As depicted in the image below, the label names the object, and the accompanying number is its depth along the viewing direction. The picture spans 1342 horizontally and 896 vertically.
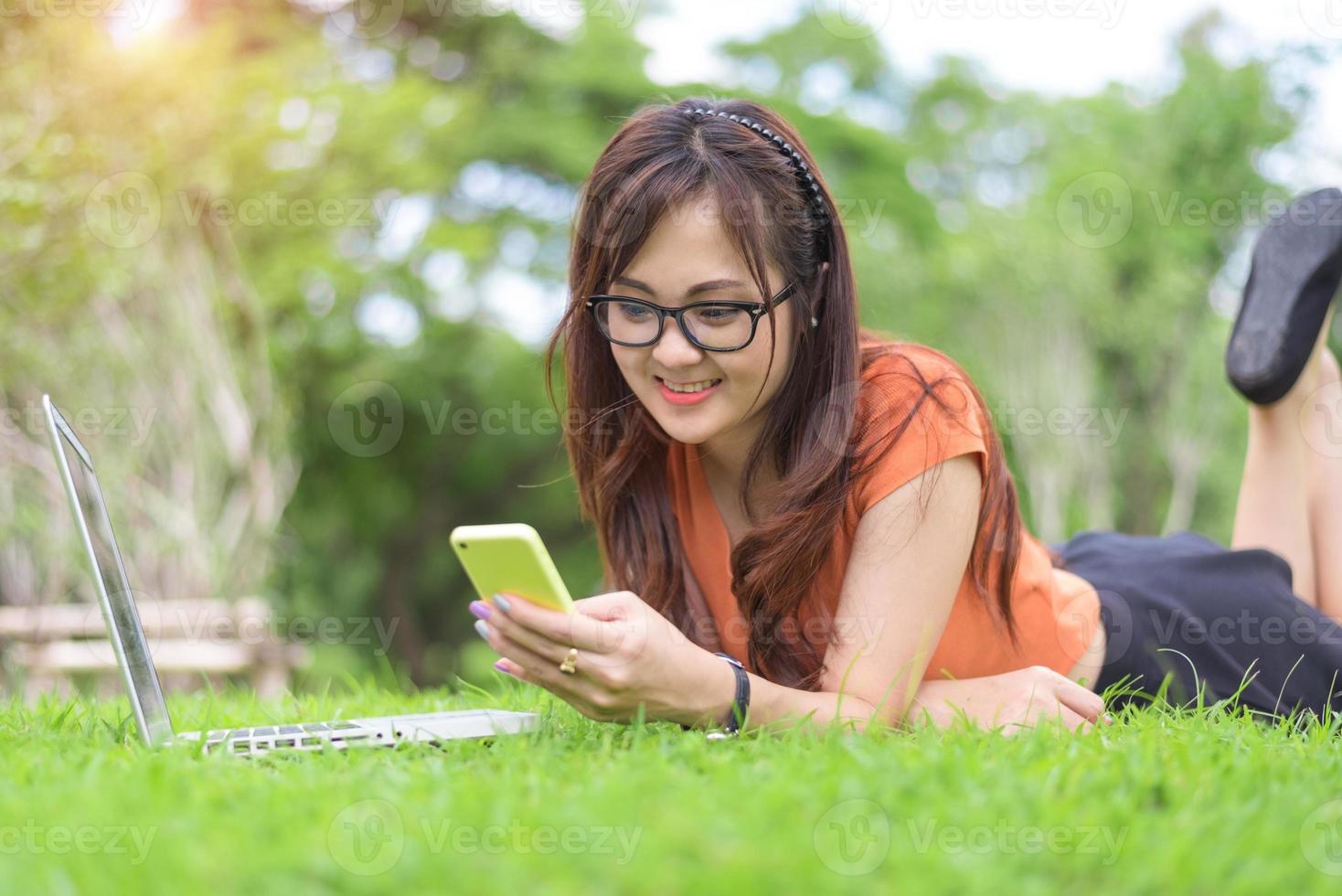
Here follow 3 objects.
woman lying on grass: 2.36
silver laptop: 2.07
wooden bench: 7.16
